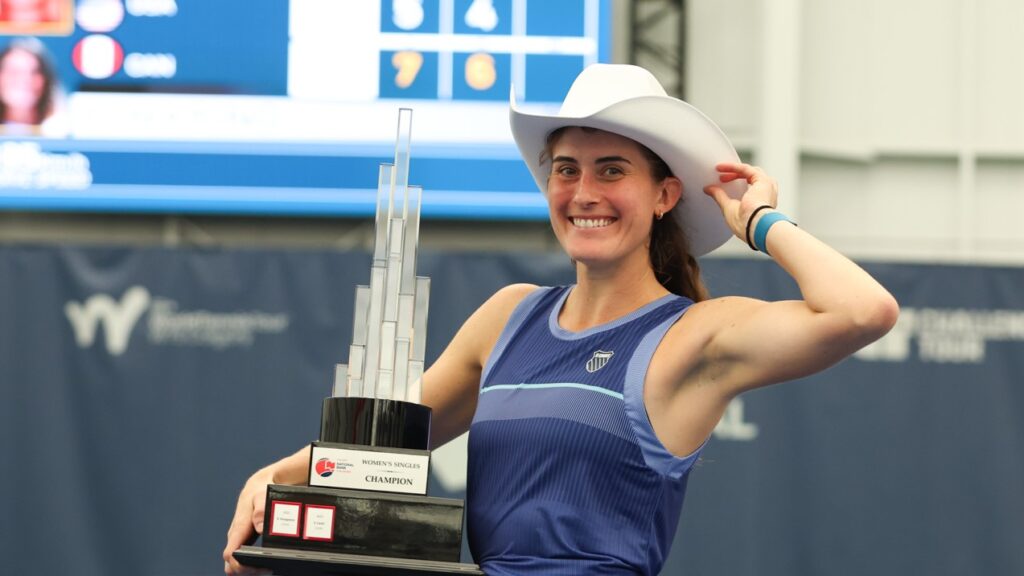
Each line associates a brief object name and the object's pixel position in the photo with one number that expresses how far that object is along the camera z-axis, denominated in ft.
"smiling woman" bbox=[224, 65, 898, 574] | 18.41
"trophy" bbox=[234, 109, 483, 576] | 18.20
